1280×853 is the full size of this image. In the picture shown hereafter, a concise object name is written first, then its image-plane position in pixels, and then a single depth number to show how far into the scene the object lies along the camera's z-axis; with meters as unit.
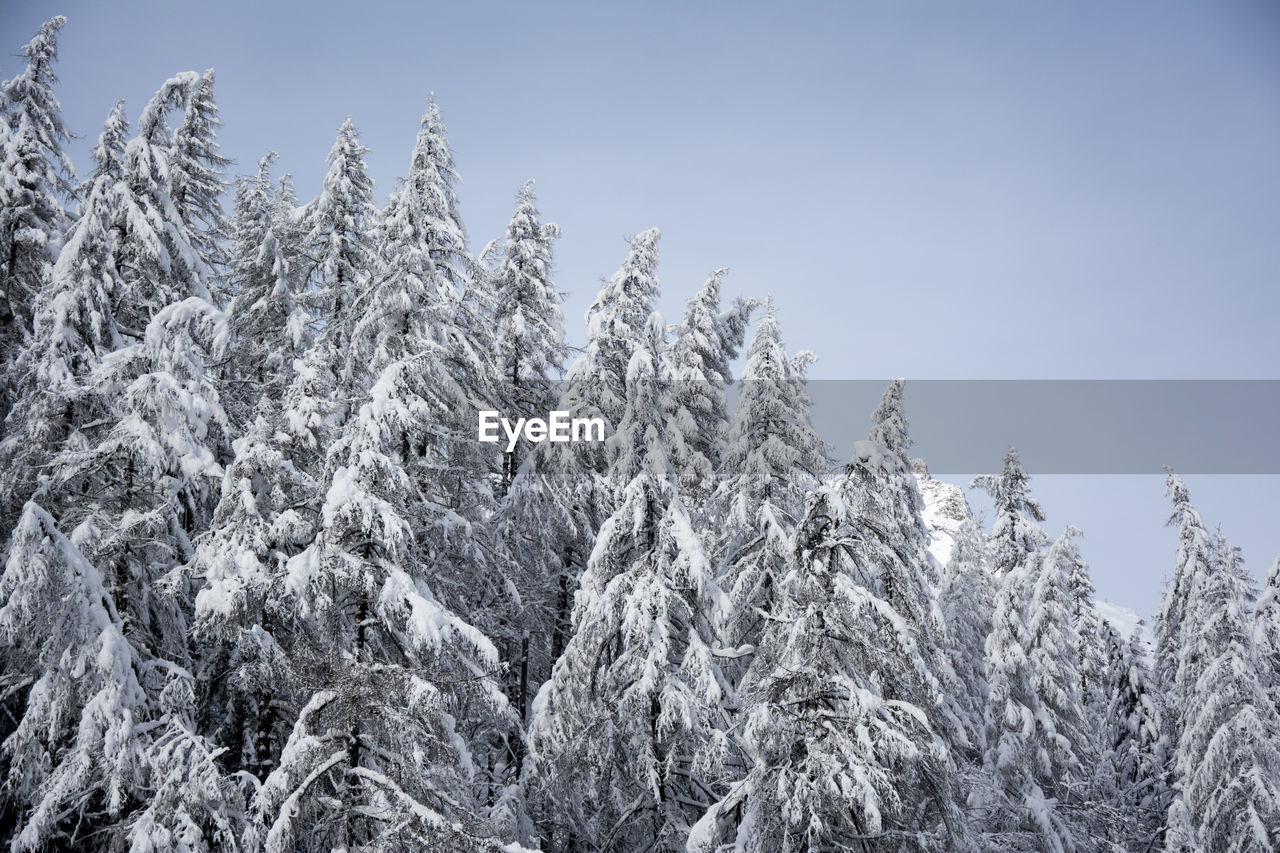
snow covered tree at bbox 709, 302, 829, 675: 15.55
